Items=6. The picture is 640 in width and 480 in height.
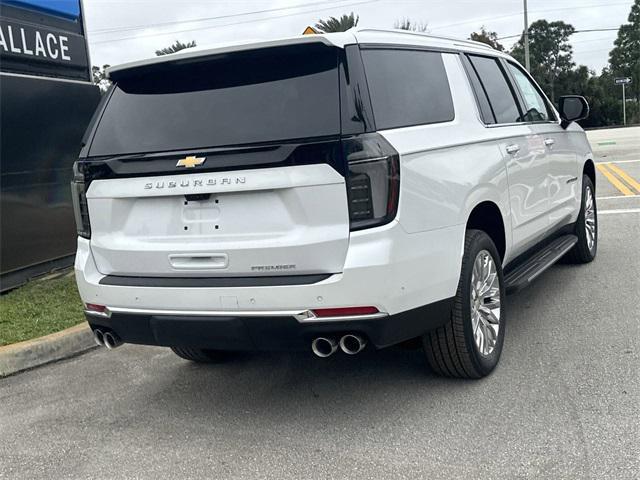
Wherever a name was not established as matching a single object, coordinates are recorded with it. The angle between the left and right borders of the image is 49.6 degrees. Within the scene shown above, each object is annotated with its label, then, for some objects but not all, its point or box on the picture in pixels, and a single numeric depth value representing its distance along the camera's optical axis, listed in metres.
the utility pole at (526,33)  34.72
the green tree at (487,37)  48.83
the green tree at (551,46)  75.50
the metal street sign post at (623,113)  56.72
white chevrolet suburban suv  3.20
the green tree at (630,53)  73.31
